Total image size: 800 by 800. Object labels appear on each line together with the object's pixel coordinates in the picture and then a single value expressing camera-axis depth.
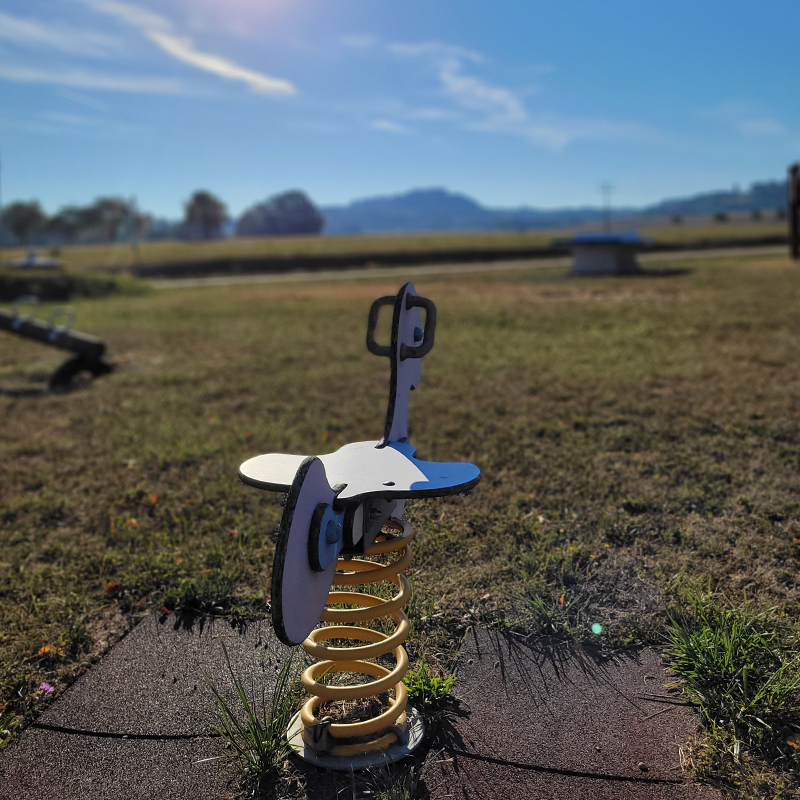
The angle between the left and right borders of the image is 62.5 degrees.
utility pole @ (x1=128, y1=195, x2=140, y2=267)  36.57
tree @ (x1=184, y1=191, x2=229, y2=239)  133.50
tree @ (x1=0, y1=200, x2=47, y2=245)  84.81
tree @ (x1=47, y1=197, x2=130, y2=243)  99.94
